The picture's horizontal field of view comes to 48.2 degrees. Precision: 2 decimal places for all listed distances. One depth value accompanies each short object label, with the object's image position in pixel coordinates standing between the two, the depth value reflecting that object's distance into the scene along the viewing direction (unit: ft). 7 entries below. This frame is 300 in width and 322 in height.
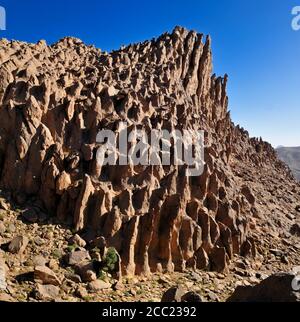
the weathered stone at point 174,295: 59.82
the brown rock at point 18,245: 74.50
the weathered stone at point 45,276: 68.44
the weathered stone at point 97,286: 72.18
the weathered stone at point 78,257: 77.96
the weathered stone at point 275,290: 46.81
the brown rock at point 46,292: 62.80
